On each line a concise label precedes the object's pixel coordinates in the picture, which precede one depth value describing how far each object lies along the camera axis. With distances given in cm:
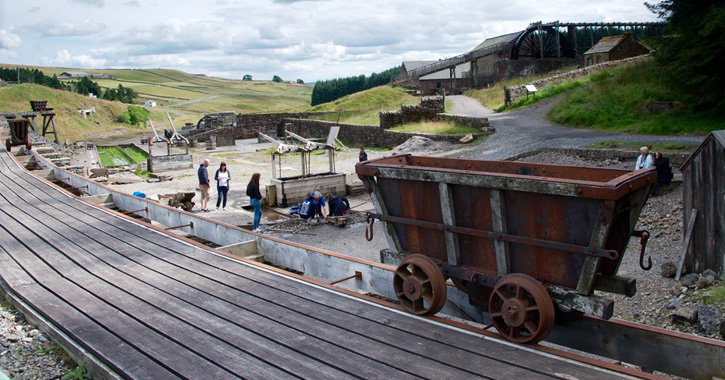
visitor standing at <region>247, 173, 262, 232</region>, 1384
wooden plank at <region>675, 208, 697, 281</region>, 905
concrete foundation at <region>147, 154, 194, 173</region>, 2839
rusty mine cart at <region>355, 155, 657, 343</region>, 376
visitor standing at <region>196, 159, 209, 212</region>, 1689
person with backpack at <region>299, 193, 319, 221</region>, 1507
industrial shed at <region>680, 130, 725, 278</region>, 848
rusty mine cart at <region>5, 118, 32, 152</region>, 2003
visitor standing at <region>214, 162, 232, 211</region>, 1706
